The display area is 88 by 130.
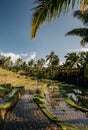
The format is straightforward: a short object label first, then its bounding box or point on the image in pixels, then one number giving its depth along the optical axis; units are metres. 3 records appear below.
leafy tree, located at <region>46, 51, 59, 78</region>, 27.12
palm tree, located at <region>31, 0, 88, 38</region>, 1.48
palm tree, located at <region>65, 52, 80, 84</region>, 21.02
